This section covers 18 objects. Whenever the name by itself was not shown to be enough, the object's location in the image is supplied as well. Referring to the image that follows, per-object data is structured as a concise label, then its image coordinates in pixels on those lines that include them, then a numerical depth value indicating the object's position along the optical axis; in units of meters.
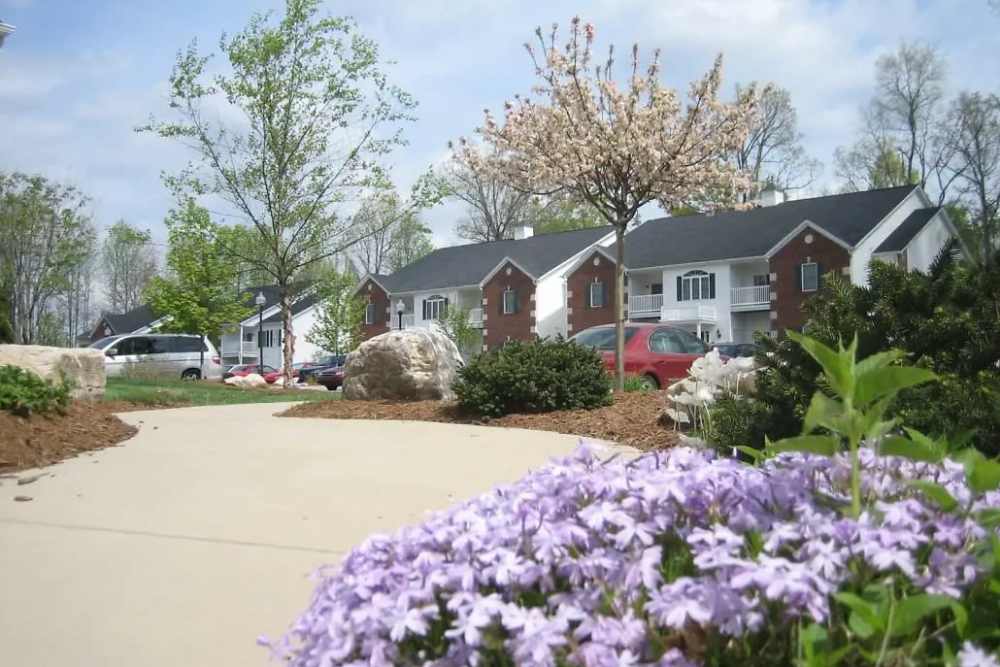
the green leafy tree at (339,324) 44.31
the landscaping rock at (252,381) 23.28
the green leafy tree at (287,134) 19.77
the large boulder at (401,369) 11.44
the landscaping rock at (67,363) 10.28
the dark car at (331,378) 32.88
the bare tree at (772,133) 51.12
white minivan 29.83
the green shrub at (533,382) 9.09
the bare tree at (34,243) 38.03
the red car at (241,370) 43.58
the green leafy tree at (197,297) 28.62
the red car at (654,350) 13.10
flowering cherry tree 13.03
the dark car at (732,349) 27.49
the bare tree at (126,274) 69.06
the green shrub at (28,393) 6.88
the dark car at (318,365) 40.31
